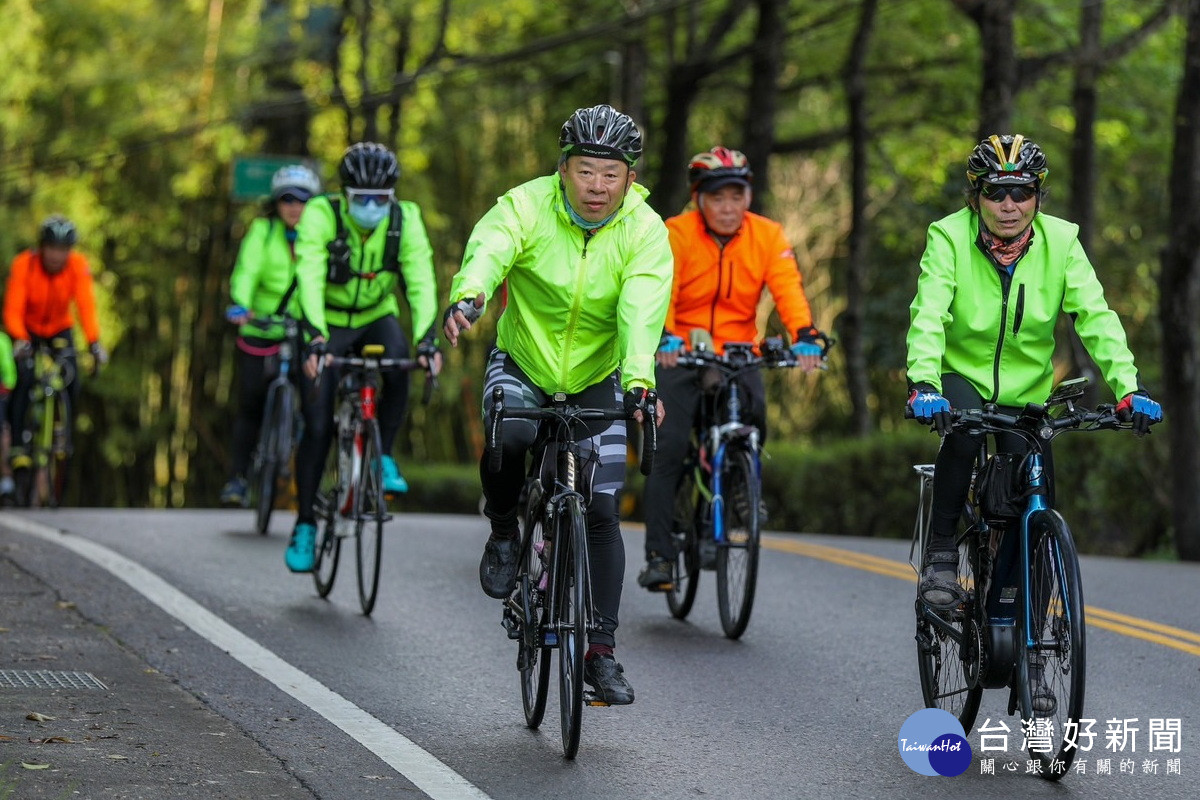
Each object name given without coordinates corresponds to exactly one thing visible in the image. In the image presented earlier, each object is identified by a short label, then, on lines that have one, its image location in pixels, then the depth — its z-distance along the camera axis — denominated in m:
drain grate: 15.25
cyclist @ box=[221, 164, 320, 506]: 26.84
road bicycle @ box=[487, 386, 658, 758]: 13.16
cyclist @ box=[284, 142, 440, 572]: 20.61
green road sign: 54.41
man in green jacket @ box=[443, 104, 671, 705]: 13.72
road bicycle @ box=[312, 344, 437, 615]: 19.98
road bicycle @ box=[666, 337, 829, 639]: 18.78
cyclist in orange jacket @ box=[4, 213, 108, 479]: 31.25
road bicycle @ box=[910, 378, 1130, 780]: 12.32
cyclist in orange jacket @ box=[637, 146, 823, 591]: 19.78
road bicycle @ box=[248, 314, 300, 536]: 26.73
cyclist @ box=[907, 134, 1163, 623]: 13.40
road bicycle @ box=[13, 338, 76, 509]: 32.59
